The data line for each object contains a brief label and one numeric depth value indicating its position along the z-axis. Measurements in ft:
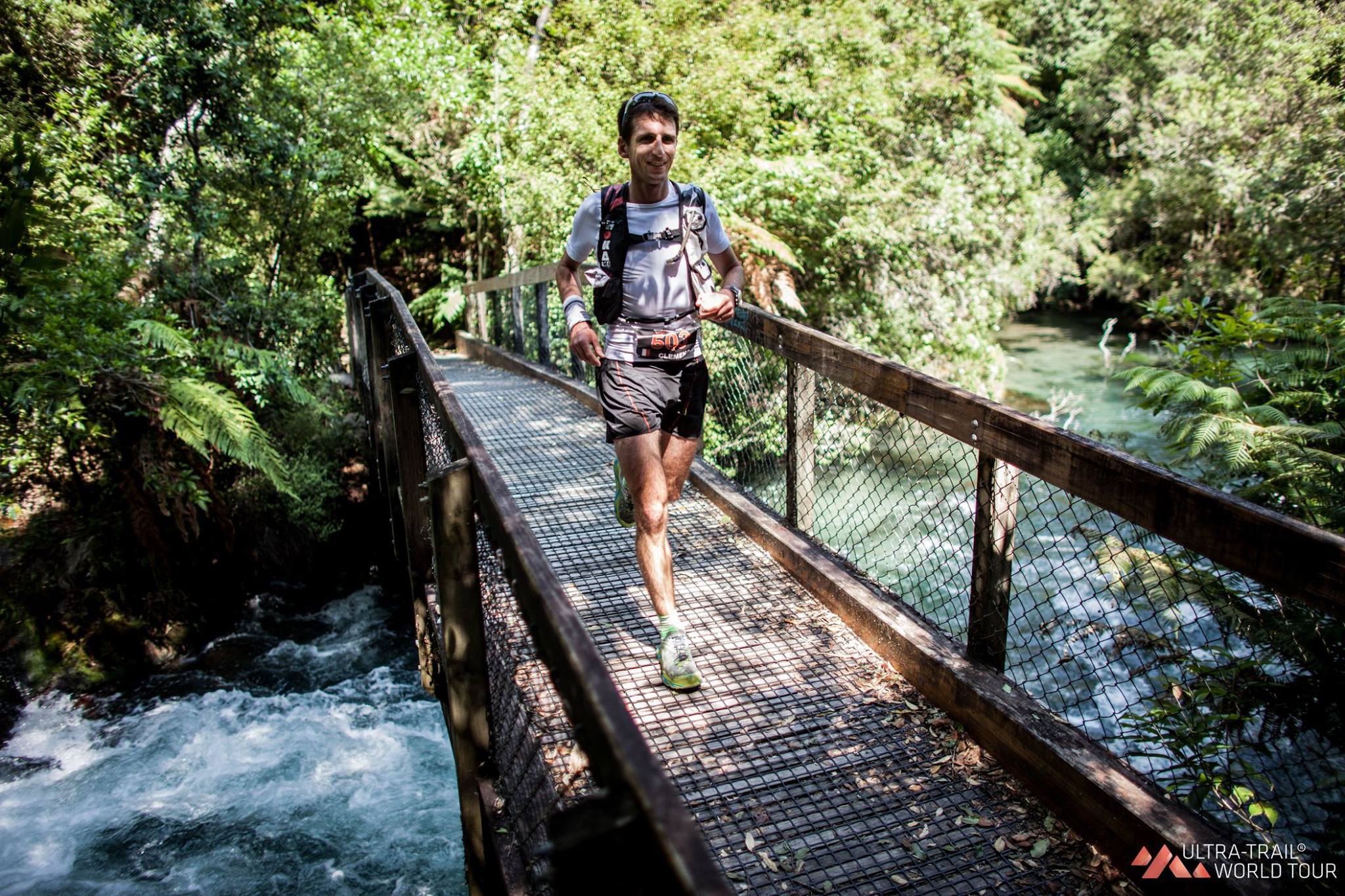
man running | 9.70
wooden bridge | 5.90
